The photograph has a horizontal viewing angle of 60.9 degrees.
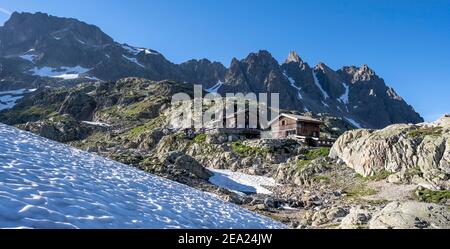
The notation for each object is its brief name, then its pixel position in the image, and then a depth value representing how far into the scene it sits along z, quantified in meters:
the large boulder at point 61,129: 118.69
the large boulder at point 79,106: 180.88
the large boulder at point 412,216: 16.62
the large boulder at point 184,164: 55.66
